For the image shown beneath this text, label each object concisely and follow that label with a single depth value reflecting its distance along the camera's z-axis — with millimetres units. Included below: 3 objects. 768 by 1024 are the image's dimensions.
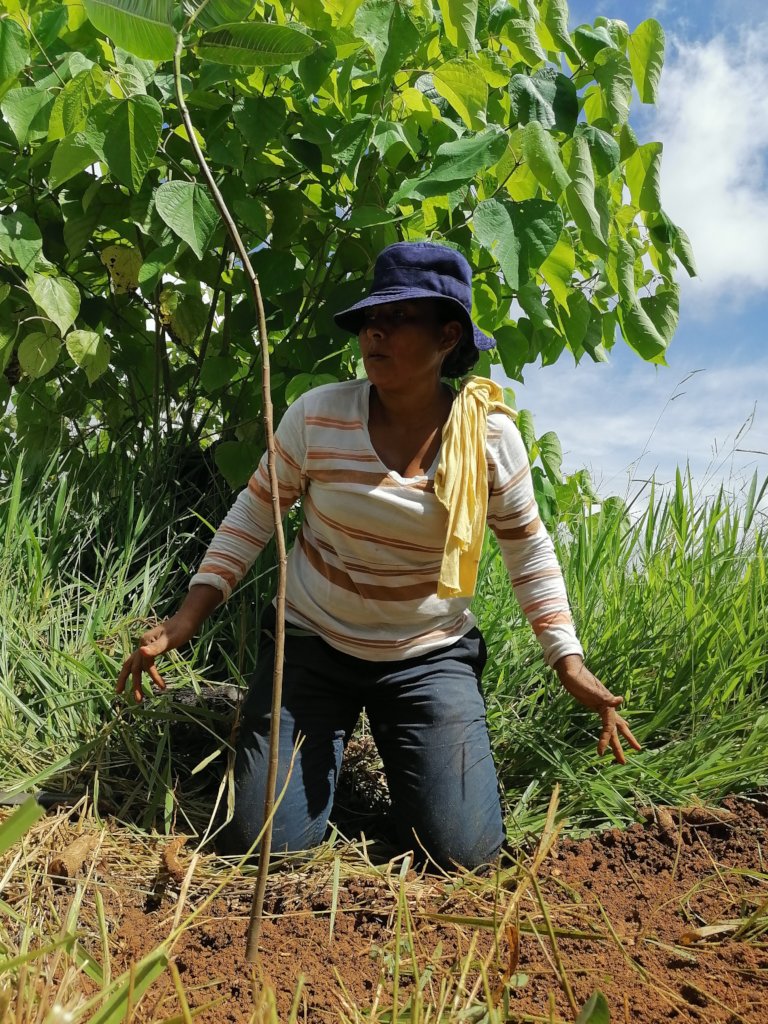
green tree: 1879
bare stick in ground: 945
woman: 1859
